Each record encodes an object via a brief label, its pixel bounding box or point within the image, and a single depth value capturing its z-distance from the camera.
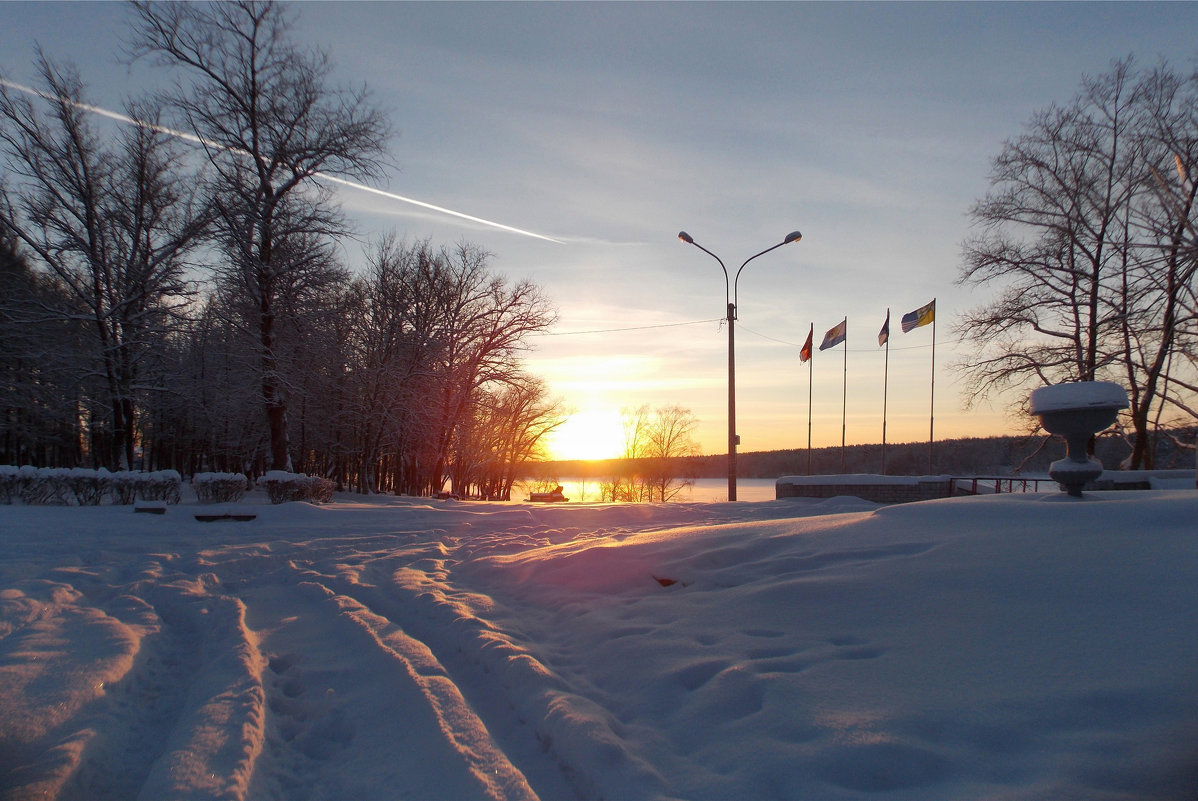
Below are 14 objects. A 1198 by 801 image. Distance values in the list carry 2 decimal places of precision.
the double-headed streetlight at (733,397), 21.97
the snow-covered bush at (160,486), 17.62
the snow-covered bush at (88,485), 17.03
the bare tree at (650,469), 65.19
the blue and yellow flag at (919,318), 30.47
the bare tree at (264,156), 22.09
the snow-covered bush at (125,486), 17.42
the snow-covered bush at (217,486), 18.25
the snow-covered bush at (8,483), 16.70
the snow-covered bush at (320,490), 19.77
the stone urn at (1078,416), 6.81
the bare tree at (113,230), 23.25
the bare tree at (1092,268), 23.30
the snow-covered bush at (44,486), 16.75
